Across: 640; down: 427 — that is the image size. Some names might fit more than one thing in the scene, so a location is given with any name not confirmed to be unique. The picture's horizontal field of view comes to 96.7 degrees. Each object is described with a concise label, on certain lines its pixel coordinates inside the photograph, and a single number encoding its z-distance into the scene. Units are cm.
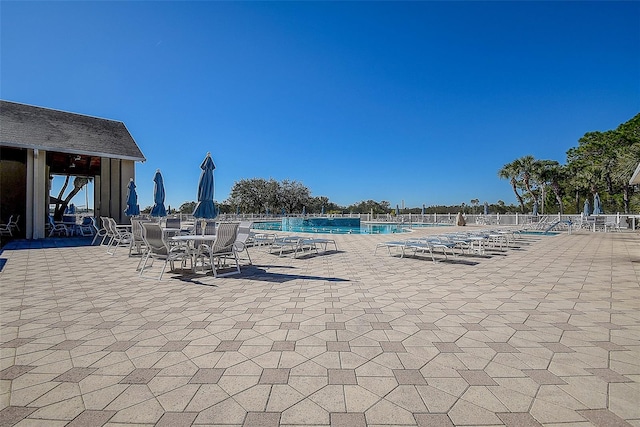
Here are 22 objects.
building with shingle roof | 1141
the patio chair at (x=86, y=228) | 1305
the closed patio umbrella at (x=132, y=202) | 1175
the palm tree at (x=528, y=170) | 3164
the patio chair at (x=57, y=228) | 1276
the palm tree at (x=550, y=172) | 3127
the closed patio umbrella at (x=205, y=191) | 687
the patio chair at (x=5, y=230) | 1153
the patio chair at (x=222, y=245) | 495
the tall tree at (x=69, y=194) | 1780
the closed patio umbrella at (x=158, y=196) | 1052
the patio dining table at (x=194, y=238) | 502
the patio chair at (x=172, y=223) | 843
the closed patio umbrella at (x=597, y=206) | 1894
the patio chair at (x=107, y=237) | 874
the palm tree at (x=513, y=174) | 3269
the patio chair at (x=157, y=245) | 466
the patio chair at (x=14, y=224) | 1188
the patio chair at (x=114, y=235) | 792
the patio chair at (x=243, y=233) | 667
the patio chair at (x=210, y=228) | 620
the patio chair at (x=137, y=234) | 578
